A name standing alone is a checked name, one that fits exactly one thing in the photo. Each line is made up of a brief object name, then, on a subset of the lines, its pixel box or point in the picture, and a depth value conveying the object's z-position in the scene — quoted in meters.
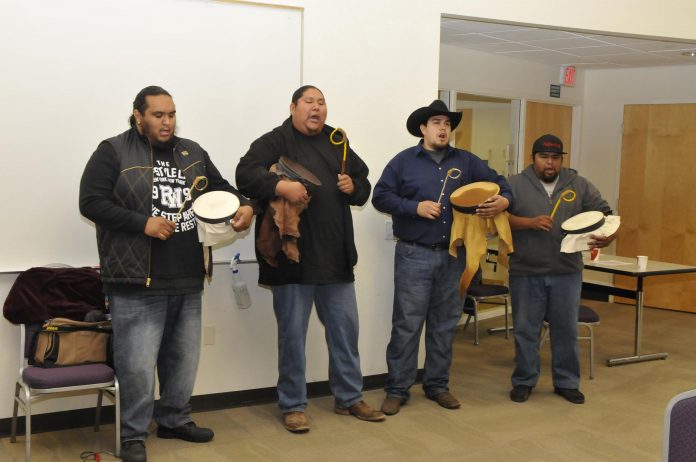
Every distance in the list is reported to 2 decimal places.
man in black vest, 3.62
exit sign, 8.16
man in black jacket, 4.11
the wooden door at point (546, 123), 7.80
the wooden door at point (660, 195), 7.98
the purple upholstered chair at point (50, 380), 3.55
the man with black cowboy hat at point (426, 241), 4.50
